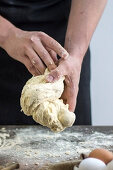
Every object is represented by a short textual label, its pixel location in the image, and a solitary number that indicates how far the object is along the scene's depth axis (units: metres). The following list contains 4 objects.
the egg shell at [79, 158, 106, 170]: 0.70
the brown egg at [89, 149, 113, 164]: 0.73
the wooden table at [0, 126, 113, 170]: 0.90
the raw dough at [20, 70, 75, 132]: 0.80
